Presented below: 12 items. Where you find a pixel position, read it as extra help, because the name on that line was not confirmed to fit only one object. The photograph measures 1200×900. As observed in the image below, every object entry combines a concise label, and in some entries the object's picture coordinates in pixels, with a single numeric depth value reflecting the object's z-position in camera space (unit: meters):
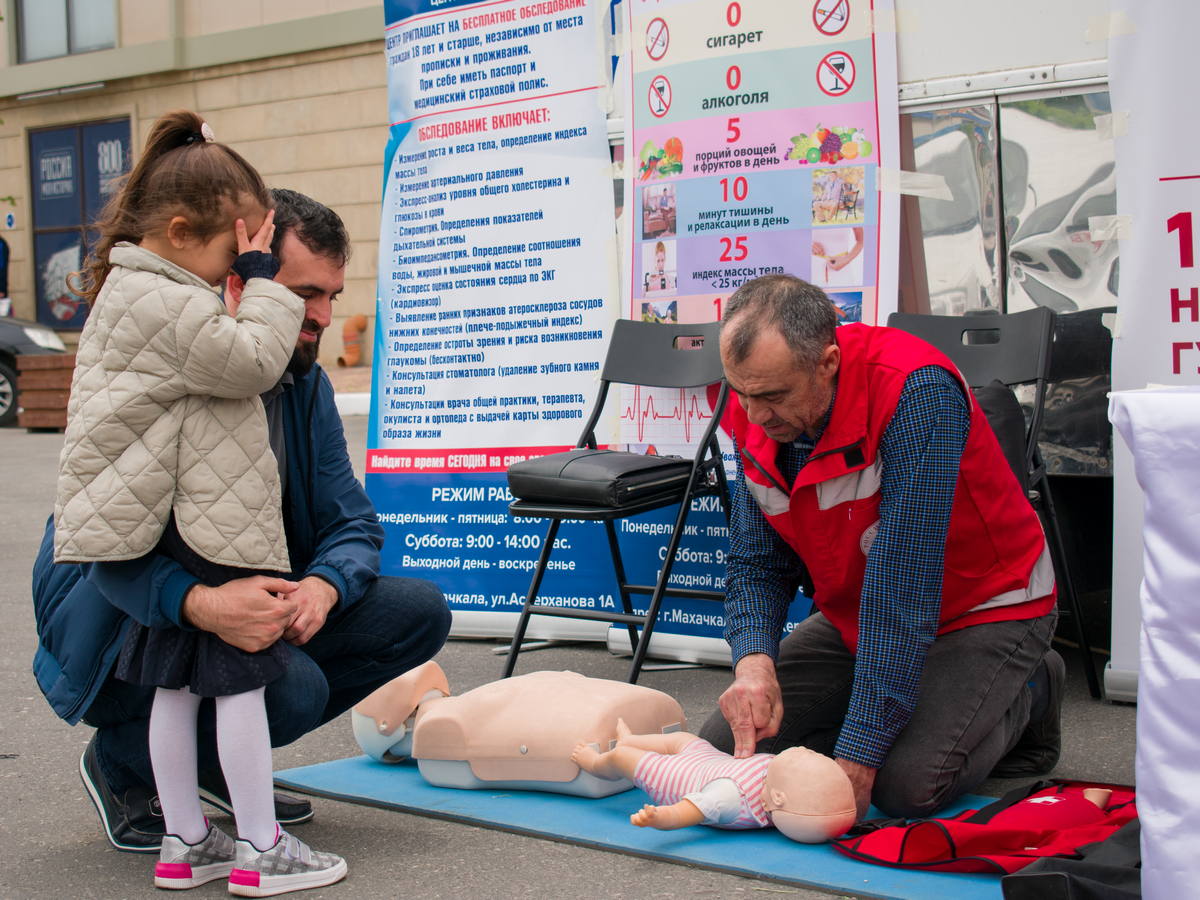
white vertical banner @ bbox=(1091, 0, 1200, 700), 3.80
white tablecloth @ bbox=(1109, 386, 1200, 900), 1.98
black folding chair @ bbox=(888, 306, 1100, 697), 4.02
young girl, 2.48
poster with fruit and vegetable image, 4.32
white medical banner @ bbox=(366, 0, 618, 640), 4.95
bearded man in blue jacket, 2.58
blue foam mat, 2.58
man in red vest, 2.85
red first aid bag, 2.60
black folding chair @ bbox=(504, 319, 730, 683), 4.22
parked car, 15.28
